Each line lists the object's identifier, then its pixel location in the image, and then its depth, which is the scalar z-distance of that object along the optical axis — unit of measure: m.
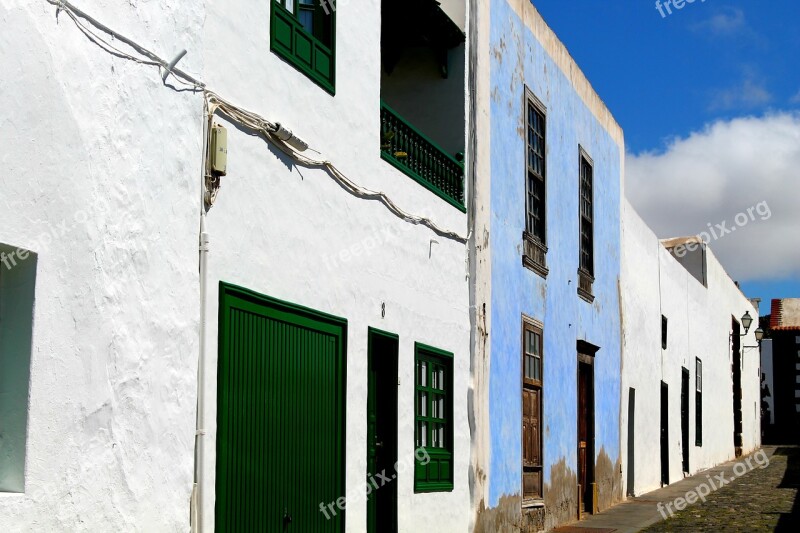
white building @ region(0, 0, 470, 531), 5.95
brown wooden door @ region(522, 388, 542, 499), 14.09
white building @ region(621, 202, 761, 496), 20.62
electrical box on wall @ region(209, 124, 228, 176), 7.53
